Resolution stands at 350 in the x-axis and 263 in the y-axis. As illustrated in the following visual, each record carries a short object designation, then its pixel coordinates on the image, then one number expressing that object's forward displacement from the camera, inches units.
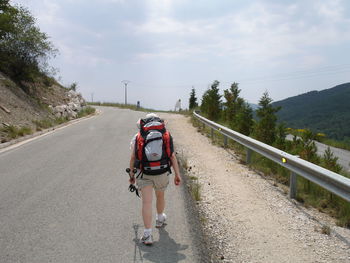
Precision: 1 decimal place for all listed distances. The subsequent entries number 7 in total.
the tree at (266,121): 450.3
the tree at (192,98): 1937.3
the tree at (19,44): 716.7
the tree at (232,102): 761.0
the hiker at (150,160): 163.9
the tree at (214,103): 885.2
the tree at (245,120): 537.5
